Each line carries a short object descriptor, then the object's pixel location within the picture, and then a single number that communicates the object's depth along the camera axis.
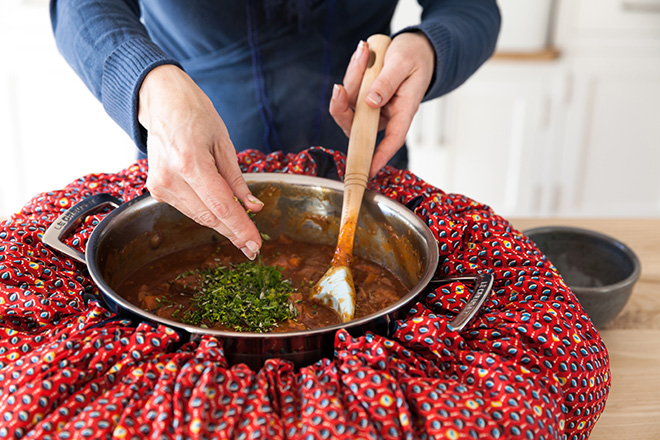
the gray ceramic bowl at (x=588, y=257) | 1.14
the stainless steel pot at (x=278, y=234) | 0.73
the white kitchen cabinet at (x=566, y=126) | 3.03
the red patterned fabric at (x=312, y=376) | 0.65
